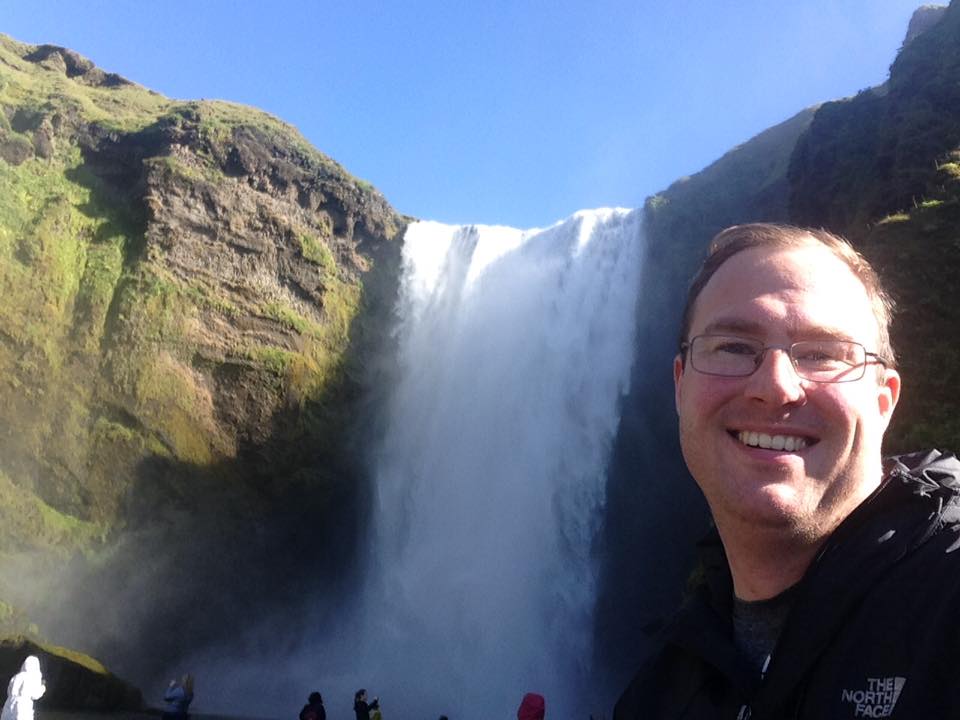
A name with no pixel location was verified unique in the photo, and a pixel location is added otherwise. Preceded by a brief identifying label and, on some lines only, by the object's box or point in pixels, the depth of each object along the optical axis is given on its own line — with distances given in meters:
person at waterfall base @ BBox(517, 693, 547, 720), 7.22
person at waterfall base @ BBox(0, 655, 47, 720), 9.86
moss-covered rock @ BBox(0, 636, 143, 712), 16.03
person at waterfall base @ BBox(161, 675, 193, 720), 12.84
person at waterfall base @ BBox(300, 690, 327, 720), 12.17
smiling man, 1.15
